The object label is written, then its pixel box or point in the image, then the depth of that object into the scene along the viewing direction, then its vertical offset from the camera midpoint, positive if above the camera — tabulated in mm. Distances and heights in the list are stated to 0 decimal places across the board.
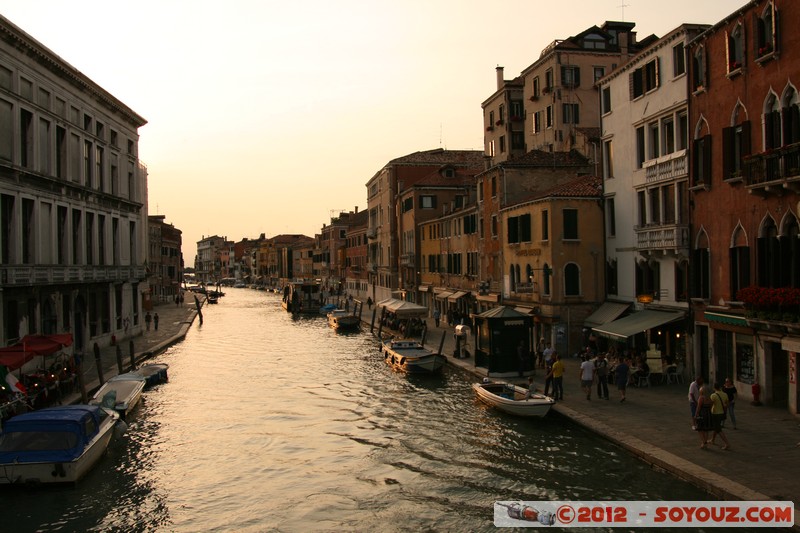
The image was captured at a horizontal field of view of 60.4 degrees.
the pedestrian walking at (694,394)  16953 -3076
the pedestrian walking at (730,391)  16767 -3105
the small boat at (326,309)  70350 -3331
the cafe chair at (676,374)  23284 -3539
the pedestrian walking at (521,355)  26191 -3139
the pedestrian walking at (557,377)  21078 -3247
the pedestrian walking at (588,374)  21188 -3162
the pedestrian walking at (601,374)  21203 -3191
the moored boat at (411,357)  29891 -3710
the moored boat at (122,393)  22031 -3846
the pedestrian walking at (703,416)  15070 -3223
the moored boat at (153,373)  29308 -4018
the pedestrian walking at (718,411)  14977 -3132
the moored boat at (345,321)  53625 -3505
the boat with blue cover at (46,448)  15000 -3750
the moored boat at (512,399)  20141 -3928
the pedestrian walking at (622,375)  20469 -3132
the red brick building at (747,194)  17641 +2101
